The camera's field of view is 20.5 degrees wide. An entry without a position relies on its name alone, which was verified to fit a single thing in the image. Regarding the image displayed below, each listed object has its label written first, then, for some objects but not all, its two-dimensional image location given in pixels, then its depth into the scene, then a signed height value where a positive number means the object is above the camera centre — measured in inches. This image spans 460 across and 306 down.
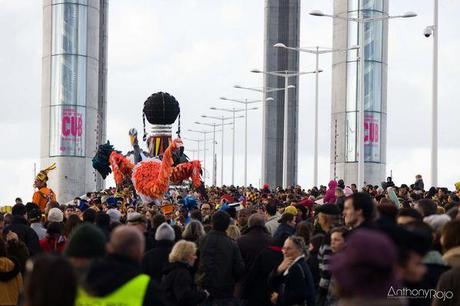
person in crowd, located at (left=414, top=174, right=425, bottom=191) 1297.7 -10.3
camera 1547.7 +173.6
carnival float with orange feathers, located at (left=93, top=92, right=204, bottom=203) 1233.4 +8.9
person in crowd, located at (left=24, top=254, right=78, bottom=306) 245.6 -22.5
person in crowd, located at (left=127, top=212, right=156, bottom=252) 567.5 -24.7
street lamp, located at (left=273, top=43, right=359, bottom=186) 2210.0 +54.4
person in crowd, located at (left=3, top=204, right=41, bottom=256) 600.4 -31.4
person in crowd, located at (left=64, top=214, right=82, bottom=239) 585.9 -24.9
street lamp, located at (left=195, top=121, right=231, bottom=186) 3922.0 +41.5
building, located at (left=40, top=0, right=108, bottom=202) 2469.2 +146.6
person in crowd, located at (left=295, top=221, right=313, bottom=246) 569.0 -26.9
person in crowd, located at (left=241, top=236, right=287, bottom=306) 538.0 -45.0
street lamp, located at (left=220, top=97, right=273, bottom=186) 3179.1 +95.5
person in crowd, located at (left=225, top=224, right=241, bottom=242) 608.0 -29.8
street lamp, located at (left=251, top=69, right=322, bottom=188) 2405.4 +68.9
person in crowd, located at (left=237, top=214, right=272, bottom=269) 587.2 -32.1
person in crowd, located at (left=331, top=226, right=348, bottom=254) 441.1 -23.3
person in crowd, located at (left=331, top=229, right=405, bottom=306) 221.5 -16.9
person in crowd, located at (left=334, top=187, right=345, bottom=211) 812.6 -15.0
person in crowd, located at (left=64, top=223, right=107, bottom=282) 303.6 -18.7
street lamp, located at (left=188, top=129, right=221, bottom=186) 4074.8 +123.6
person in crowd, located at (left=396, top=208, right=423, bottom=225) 384.5 -13.1
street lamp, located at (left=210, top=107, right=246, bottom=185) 3431.1 +94.0
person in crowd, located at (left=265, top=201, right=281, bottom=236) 722.8 -27.5
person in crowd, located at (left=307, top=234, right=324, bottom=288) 521.0 -35.4
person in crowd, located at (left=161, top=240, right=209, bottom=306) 496.1 -41.9
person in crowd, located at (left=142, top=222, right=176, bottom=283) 520.7 -34.6
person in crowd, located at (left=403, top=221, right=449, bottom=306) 357.1 -27.5
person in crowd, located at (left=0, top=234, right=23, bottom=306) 467.2 -41.7
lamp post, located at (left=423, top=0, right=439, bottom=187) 1547.7 +91.2
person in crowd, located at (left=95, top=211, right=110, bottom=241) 563.8 -23.0
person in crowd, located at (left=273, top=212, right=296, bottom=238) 585.0 -25.6
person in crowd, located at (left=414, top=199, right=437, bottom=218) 474.0 -12.8
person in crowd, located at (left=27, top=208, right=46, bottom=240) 668.6 -29.1
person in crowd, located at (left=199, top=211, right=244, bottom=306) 552.7 -40.0
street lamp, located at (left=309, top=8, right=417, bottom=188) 1588.3 +121.4
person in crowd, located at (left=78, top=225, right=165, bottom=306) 294.5 -25.7
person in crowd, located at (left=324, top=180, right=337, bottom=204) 958.4 -18.7
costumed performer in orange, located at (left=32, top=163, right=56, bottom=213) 1009.5 -19.9
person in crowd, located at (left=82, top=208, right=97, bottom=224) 636.1 -23.4
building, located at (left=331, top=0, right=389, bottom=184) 2436.0 +152.0
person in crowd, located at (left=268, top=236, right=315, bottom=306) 484.4 -39.9
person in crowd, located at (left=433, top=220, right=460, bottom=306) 356.5 -26.4
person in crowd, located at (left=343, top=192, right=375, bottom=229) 380.5 -11.3
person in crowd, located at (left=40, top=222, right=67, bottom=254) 601.3 -33.5
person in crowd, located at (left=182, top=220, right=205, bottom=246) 585.9 -28.4
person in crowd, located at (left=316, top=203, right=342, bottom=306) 481.5 -29.5
